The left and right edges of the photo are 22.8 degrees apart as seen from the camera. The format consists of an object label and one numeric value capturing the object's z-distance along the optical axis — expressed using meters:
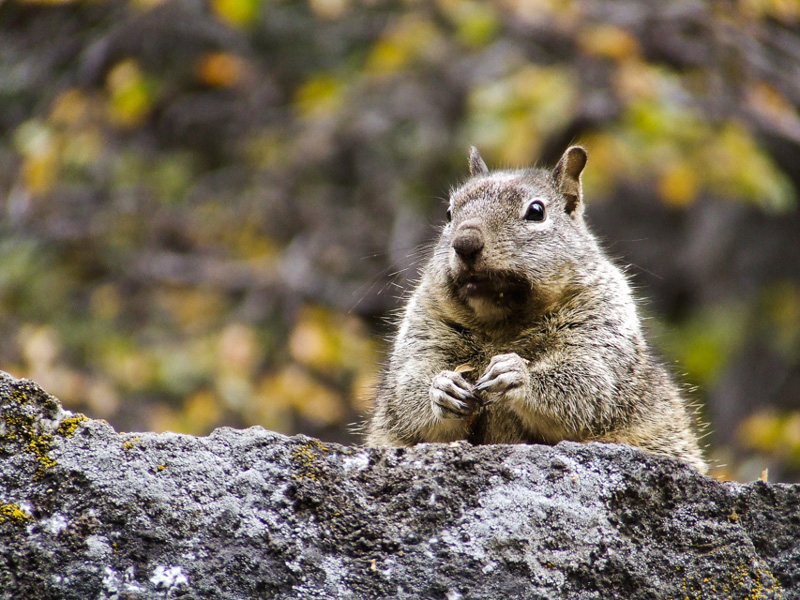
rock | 5.25
